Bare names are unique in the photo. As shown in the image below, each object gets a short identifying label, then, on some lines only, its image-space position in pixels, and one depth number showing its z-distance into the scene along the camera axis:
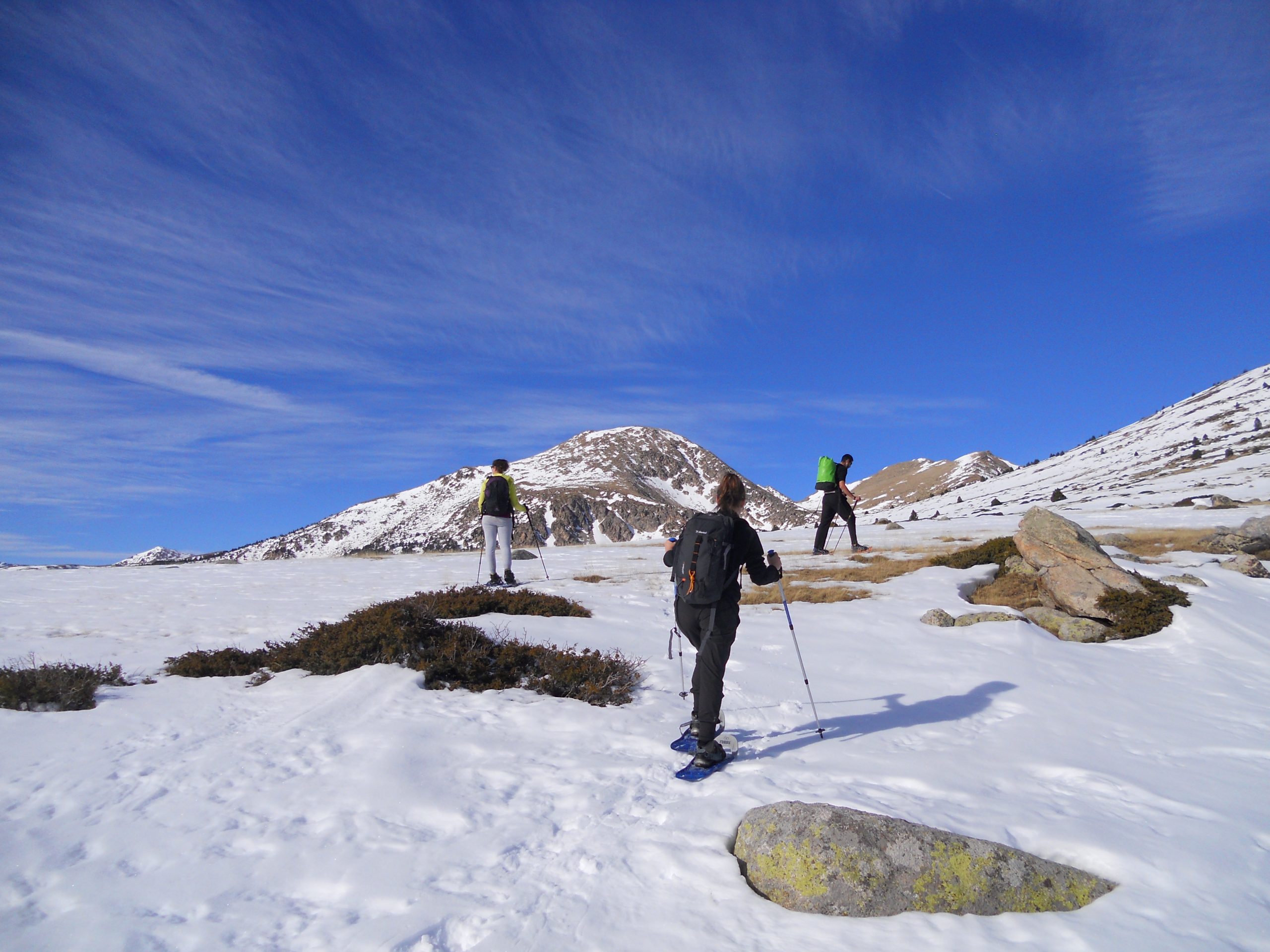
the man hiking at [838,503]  21.16
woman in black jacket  6.54
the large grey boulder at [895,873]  4.18
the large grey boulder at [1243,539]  18.69
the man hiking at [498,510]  16.02
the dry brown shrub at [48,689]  7.04
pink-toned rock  13.20
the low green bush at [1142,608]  12.22
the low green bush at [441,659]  8.65
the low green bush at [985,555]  17.59
